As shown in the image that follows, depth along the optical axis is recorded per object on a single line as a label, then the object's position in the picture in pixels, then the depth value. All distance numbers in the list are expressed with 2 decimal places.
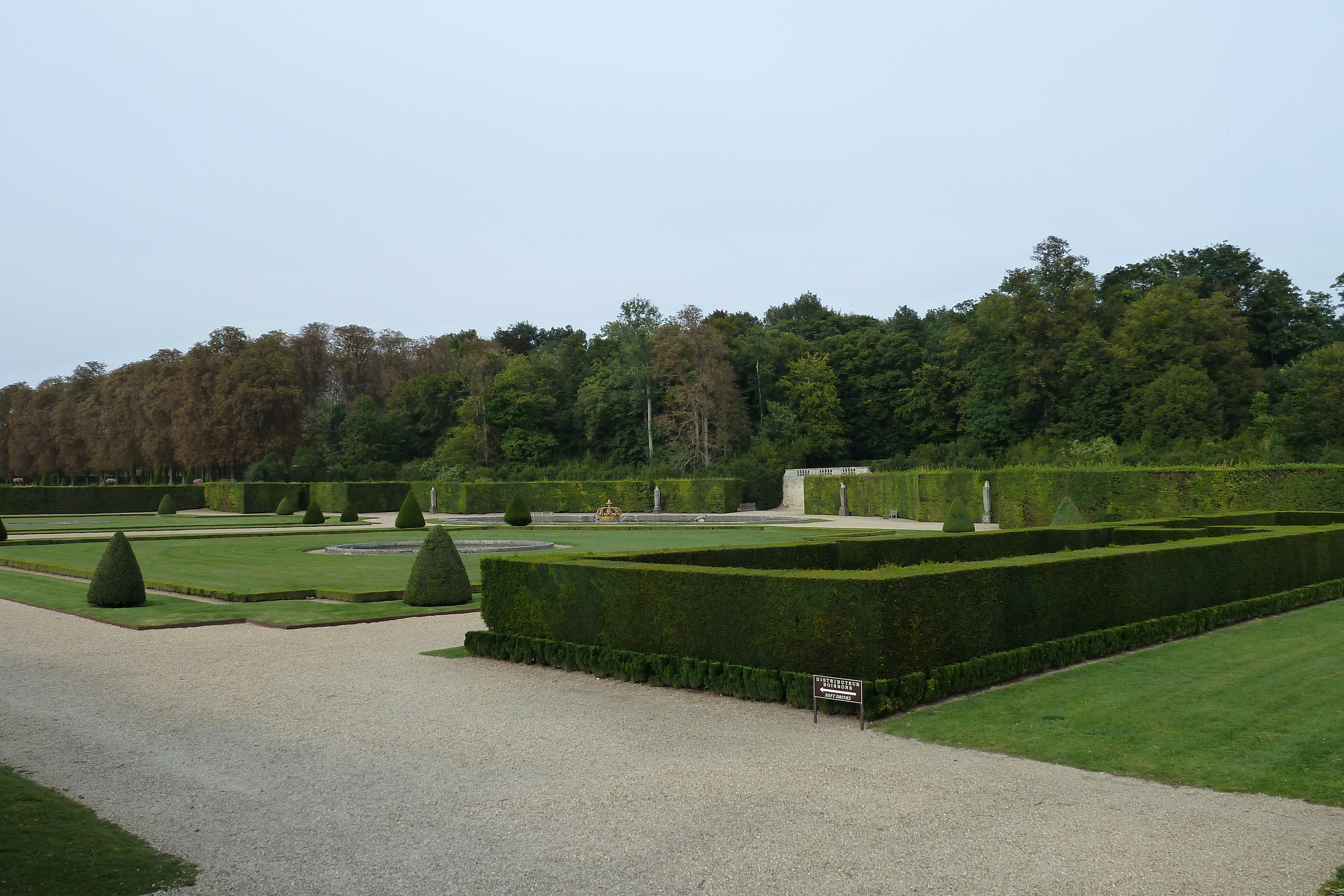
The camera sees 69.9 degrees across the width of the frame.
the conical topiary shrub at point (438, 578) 14.32
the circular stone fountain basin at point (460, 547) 25.38
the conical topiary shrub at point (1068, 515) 23.33
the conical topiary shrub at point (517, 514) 37.56
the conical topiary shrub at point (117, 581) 14.68
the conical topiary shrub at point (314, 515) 39.91
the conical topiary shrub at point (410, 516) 35.34
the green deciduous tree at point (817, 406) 65.44
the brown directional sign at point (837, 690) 7.29
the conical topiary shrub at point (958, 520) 26.77
